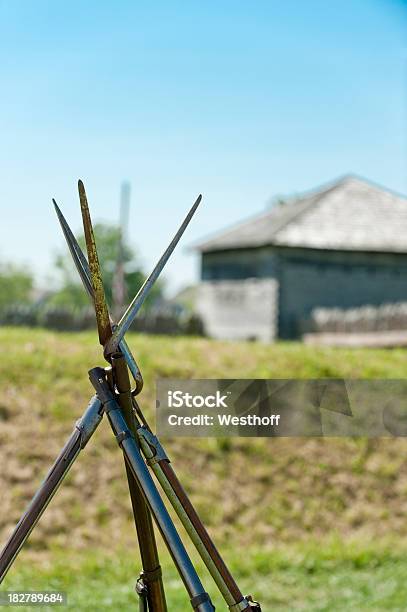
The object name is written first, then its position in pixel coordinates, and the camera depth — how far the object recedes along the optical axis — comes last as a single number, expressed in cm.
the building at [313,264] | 2188
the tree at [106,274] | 3950
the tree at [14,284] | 6378
